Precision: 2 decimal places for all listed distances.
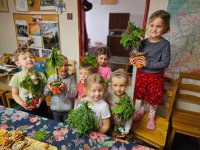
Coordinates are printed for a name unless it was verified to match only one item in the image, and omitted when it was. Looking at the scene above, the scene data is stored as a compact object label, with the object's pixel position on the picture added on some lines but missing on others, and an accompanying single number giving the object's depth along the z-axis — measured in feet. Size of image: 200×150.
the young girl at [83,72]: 4.76
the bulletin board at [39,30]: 7.95
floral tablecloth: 3.07
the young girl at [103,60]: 5.66
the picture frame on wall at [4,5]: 8.47
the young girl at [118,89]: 3.97
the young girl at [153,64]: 4.24
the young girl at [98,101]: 3.70
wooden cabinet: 15.70
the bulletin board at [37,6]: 7.61
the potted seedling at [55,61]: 3.76
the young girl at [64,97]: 5.05
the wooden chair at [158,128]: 4.71
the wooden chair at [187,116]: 5.20
